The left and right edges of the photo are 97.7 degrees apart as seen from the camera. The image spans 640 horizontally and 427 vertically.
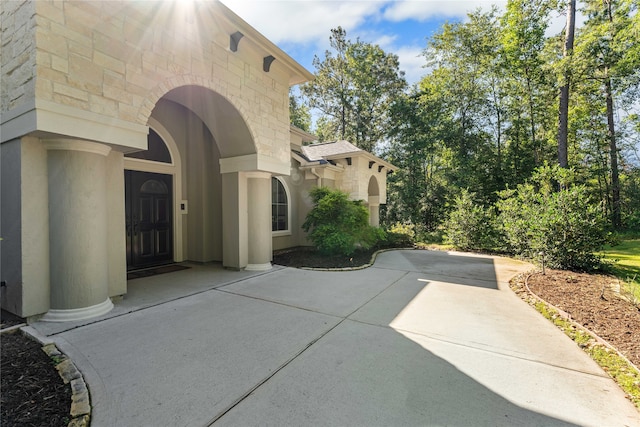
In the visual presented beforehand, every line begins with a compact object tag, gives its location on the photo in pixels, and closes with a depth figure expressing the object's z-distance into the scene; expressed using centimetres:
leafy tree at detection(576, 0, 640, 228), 1175
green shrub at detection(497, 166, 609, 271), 654
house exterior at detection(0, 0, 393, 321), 354
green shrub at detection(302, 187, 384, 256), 864
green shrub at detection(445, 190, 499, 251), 1114
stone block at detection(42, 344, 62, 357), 292
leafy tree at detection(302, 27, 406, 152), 2467
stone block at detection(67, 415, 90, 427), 199
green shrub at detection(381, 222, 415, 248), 1244
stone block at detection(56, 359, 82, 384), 253
